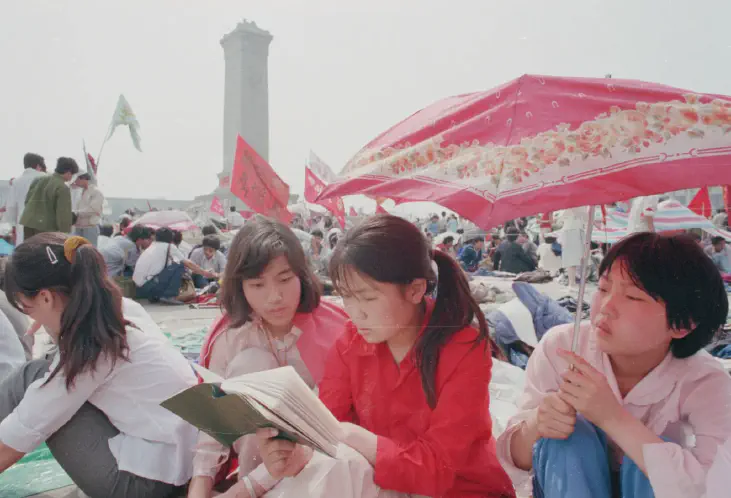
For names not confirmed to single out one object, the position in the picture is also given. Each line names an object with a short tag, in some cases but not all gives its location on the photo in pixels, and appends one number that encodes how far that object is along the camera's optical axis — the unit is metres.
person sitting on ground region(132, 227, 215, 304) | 6.32
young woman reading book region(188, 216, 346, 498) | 1.82
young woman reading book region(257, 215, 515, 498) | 1.35
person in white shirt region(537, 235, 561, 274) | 9.78
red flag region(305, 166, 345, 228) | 4.60
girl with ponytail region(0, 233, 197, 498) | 1.61
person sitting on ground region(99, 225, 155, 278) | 6.60
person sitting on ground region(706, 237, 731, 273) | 7.44
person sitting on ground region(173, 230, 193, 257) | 7.14
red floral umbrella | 1.00
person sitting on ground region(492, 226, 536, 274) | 10.08
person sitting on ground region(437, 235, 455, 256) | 8.82
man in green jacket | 5.14
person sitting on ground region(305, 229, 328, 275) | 7.77
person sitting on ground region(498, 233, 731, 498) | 1.19
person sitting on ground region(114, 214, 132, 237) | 9.22
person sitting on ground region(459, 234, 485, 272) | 11.39
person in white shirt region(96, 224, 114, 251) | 6.91
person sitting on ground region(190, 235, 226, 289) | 7.34
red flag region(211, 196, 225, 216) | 14.23
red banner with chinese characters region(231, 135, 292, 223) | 3.00
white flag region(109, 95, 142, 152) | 4.77
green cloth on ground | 2.10
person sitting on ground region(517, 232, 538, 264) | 10.20
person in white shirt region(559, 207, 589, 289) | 8.11
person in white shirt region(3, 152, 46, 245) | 5.44
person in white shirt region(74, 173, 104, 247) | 6.17
